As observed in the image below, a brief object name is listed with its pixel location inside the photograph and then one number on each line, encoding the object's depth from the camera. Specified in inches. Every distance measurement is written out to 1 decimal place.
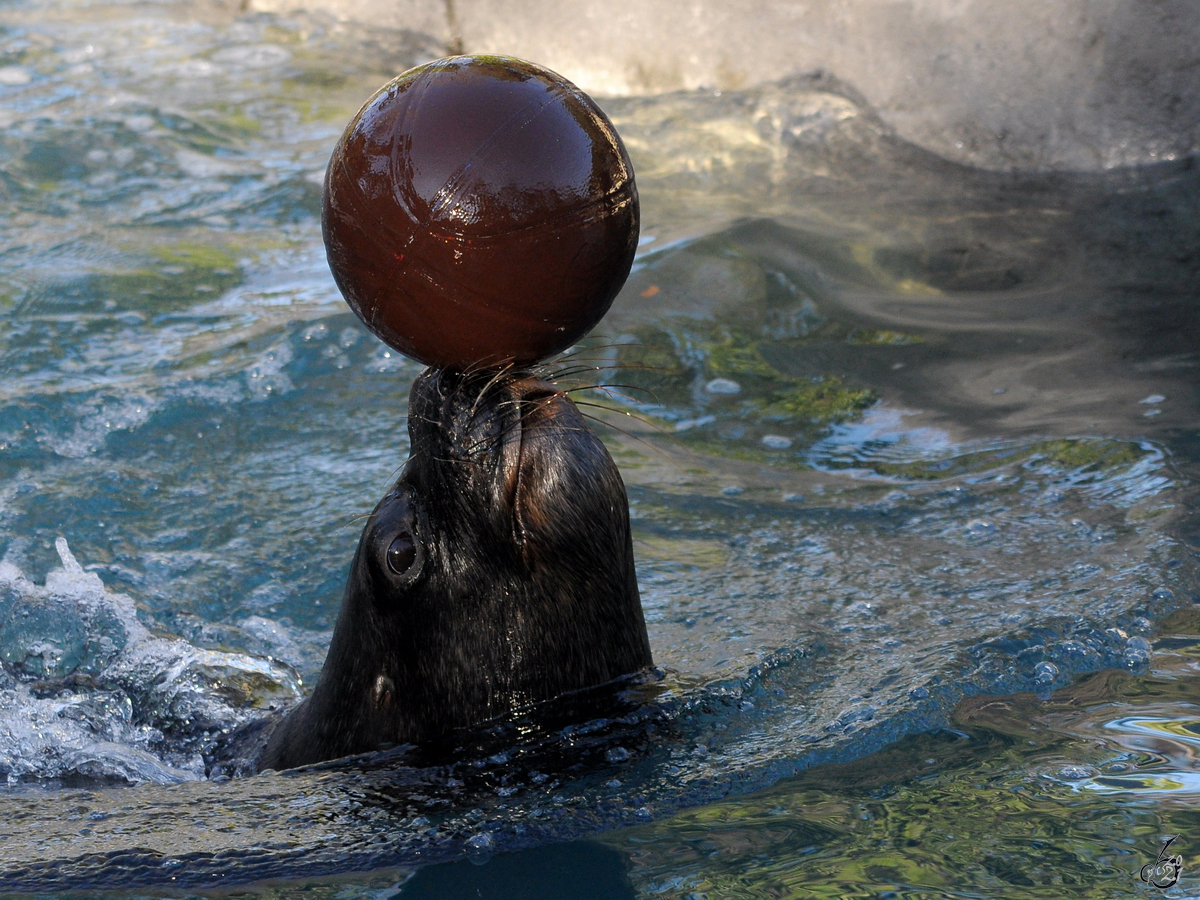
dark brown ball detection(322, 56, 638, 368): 212.4
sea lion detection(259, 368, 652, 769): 214.7
